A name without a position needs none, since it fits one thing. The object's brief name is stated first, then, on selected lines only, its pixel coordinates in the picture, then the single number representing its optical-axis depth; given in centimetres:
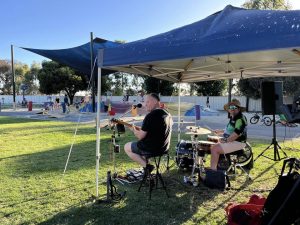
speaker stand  485
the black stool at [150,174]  315
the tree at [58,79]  2764
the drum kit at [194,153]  362
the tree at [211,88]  2500
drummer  352
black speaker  523
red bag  228
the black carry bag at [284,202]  197
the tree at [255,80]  1934
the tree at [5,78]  5139
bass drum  400
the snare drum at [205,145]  368
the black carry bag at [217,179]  338
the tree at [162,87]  2114
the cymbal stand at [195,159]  362
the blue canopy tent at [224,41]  215
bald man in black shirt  311
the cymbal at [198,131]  344
